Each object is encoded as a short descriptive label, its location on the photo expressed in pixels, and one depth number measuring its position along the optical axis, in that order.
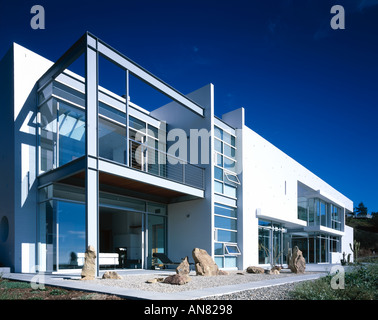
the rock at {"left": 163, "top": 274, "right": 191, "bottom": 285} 8.87
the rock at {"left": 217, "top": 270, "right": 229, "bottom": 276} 12.92
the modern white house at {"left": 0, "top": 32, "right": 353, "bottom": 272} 11.87
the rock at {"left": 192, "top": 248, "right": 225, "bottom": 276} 12.26
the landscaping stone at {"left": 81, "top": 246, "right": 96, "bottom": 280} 9.30
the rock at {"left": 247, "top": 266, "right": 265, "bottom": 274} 13.98
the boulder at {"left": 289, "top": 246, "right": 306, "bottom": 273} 14.38
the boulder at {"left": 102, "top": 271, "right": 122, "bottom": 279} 9.68
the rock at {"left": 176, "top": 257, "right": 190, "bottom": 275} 11.10
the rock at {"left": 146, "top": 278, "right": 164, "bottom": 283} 8.94
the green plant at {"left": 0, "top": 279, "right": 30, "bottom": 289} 7.72
